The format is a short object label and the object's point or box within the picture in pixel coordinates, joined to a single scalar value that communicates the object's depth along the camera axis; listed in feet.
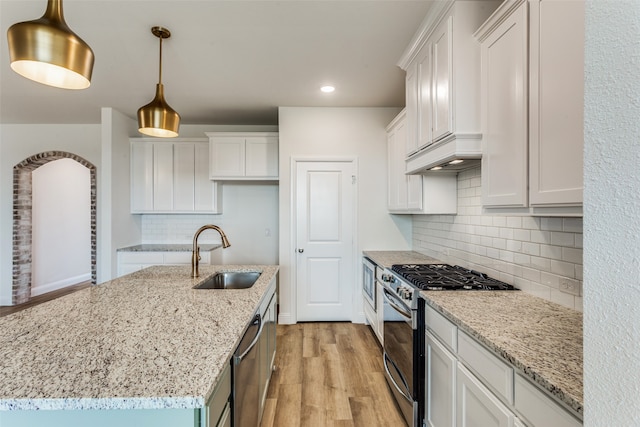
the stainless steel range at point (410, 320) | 5.70
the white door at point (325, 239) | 12.14
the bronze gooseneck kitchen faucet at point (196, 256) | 6.95
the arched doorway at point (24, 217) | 14.48
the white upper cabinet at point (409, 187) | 8.55
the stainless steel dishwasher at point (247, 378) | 3.81
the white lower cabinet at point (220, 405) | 2.84
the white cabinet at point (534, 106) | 3.47
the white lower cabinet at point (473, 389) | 3.01
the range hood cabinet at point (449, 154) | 5.61
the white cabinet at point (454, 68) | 5.64
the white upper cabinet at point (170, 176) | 13.74
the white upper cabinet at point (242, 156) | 12.98
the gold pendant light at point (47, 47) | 3.57
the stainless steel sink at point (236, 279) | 7.68
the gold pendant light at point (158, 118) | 6.41
